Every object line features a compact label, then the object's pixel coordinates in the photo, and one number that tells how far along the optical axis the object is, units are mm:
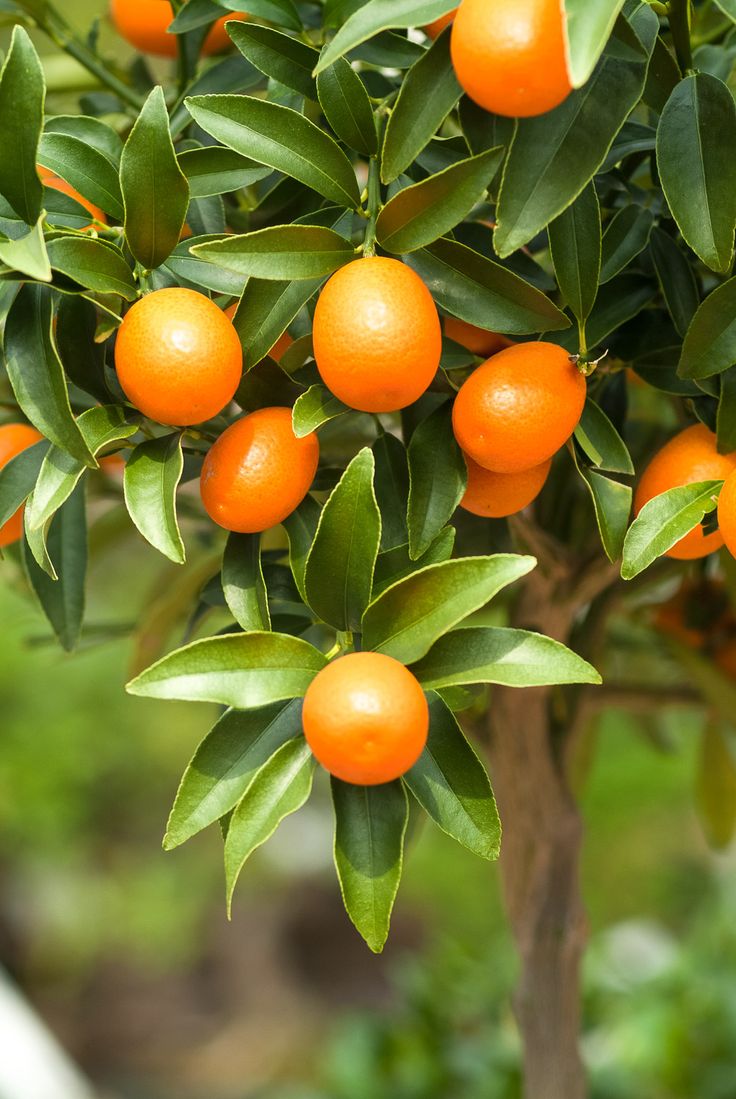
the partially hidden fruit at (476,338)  936
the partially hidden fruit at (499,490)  927
